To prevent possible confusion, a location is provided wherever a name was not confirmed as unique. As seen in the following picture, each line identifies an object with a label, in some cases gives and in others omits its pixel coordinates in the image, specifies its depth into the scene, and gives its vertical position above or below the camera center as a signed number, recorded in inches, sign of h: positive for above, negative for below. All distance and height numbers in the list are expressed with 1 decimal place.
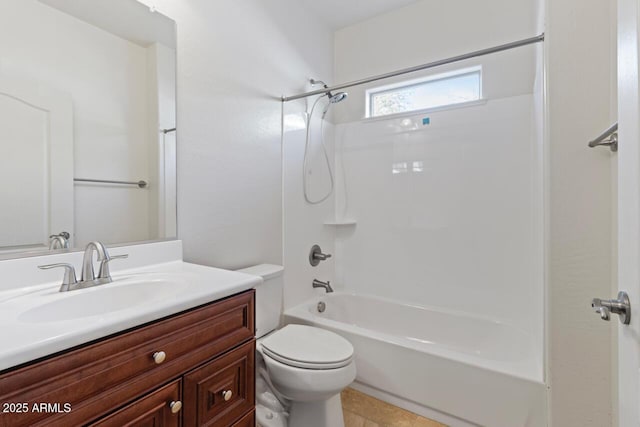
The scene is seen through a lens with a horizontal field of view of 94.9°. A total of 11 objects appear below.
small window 85.7 +37.6
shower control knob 92.2 -13.8
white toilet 50.9 -27.8
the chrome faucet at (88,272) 37.2 -7.8
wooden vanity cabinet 22.4 -15.5
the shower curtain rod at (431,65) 54.0 +32.6
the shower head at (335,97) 83.7 +33.4
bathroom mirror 38.2 +13.5
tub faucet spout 92.2 -22.9
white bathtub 54.0 -33.5
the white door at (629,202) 21.3 +0.8
